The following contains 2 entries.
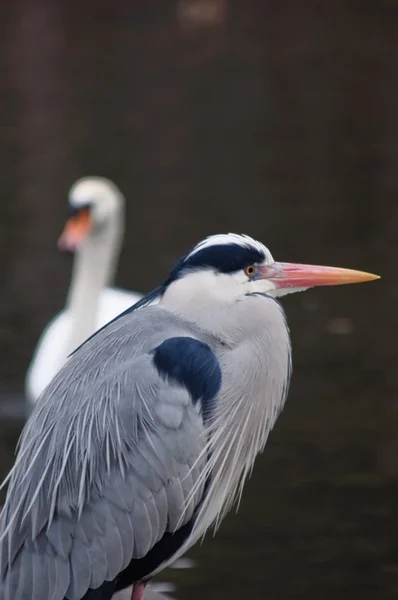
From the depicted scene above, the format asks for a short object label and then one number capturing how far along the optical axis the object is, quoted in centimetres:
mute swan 1440
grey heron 733
